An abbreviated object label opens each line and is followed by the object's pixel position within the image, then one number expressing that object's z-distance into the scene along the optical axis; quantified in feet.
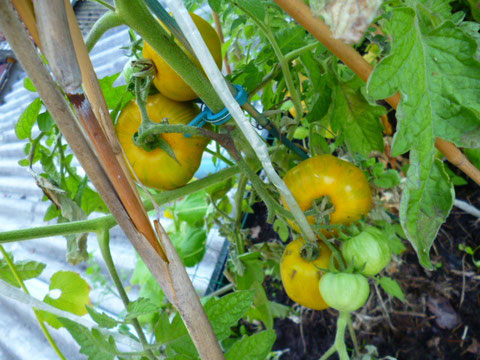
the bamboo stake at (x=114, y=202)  0.85
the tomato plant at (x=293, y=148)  1.13
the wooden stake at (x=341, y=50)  1.06
